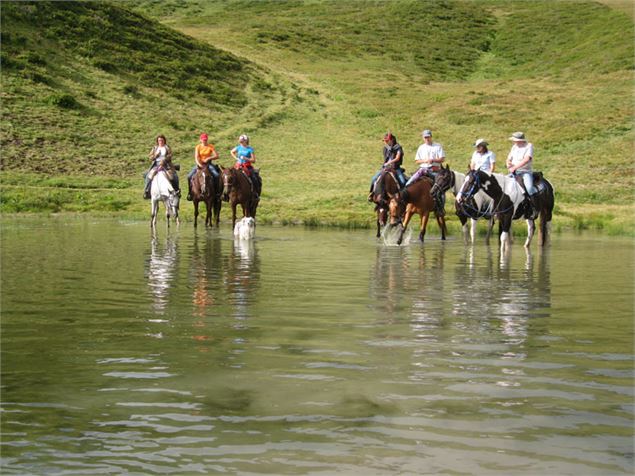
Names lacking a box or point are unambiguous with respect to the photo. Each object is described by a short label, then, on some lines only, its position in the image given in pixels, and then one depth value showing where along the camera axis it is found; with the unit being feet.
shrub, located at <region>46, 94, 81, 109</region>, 213.46
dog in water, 85.81
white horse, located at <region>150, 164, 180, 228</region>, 98.32
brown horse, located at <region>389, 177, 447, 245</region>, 85.71
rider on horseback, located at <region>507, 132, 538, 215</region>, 79.15
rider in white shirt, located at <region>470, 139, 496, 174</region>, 84.02
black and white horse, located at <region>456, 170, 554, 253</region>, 77.00
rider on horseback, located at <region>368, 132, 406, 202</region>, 89.20
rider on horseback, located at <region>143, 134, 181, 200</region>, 98.32
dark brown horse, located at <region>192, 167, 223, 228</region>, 100.32
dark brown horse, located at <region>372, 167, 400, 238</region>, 88.63
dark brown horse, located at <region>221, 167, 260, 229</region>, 91.40
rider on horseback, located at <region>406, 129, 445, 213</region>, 88.22
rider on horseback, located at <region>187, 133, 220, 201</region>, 101.09
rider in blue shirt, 93.38
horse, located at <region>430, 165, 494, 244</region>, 79.25
